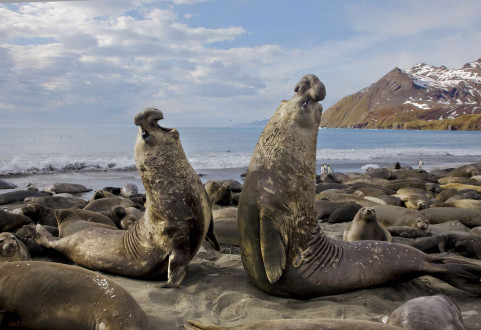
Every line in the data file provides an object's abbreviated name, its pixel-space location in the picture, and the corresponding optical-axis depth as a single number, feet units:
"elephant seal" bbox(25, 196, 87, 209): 35.32
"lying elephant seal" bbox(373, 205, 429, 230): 25.75
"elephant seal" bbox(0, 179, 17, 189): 55.29
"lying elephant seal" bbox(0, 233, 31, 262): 15.90
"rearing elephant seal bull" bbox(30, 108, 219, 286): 15.49
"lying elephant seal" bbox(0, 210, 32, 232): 24.16
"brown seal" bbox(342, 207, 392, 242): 20.21
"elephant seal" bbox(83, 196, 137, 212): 31.40
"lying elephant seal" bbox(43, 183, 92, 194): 51.42
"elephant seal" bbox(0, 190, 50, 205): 40.20
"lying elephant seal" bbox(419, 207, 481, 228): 27.02
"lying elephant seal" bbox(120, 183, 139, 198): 45.29
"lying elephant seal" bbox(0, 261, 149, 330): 9.85
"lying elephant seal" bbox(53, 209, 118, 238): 20.57
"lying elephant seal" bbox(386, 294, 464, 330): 9.40
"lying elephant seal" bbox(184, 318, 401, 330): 7.56
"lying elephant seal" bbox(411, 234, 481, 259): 19.34
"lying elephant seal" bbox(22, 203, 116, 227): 24.52
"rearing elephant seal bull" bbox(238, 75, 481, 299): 13.37
